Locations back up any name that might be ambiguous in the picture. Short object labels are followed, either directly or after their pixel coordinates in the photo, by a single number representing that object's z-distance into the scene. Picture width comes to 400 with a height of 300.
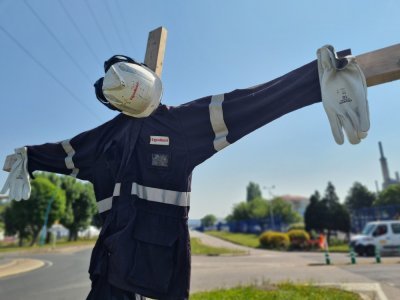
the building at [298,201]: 101.51
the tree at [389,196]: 38.94
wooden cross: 1.79
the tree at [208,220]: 120.84
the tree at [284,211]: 54.03
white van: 17.61
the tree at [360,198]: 44.78
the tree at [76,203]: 43.72
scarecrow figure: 1.76
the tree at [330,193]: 32.26
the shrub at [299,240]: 24.59
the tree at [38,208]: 38.16
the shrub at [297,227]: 36.76
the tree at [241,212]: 66.06
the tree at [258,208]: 58.19
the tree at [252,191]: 102.72
